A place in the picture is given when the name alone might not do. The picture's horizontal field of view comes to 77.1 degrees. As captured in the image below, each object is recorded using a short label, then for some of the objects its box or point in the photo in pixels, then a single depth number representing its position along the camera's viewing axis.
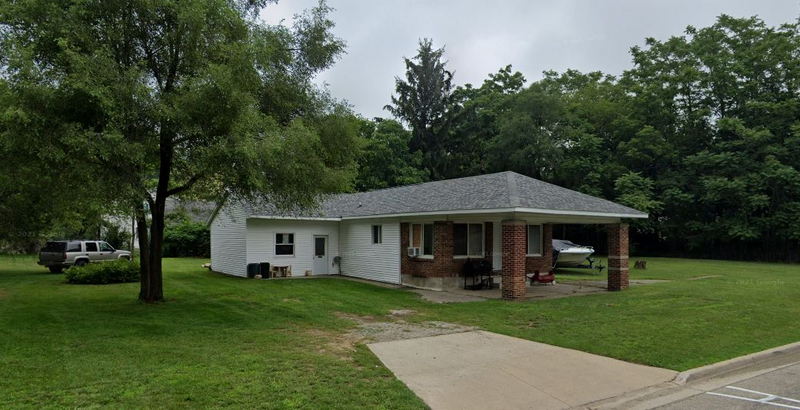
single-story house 14.56
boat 24.98
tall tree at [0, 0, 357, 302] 8.93
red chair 17.75
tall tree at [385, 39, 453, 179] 45.50
